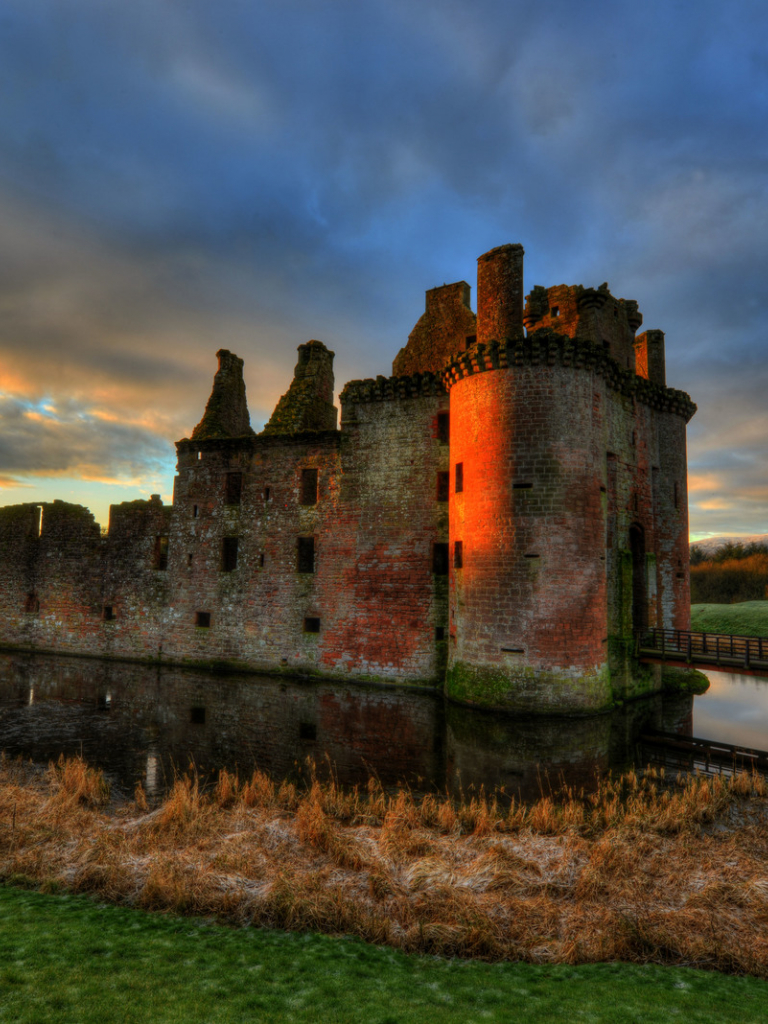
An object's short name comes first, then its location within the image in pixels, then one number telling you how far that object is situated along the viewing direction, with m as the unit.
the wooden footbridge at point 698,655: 14.62
